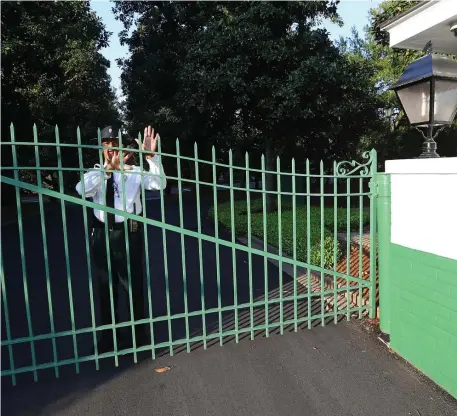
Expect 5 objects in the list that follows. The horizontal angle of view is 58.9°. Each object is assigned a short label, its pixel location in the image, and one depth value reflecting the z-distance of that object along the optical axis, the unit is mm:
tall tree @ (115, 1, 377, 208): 10672
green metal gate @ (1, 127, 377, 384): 3197
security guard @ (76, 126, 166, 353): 3314
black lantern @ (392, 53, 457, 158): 3330
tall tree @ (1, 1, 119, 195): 10367
